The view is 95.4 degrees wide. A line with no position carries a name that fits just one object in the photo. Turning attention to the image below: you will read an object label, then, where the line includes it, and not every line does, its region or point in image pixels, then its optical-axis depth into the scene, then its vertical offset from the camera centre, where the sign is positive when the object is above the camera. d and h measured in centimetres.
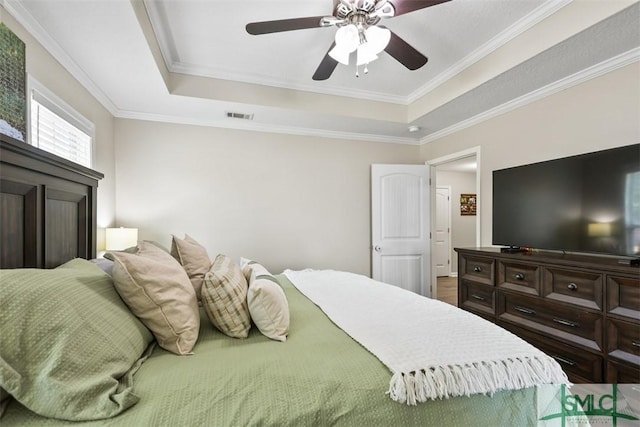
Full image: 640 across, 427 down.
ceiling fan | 162 +108
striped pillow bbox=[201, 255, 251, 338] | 121 -39
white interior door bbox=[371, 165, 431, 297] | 385 -17
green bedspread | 81 -54
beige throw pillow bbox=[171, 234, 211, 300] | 159 -26
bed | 75 -51
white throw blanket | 93 -51
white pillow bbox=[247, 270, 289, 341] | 121 -42
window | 181 +61
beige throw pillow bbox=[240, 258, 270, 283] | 159 -38
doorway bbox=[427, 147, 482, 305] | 633 -4
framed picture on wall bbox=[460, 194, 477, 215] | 647 +21
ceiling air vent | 314 +106
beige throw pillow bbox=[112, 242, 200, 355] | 106 -33
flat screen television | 180 +7
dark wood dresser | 163 -62
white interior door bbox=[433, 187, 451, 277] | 633 -41
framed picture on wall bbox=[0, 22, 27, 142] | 135 +62
